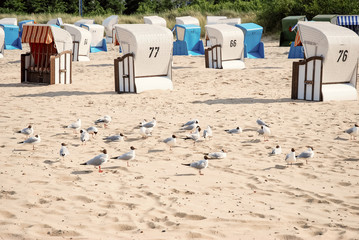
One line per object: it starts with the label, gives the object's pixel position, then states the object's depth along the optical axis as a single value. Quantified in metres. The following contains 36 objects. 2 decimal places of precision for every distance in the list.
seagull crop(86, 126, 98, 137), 18.83
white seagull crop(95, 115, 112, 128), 20.56
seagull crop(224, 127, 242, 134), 19.59
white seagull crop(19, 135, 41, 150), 16.67
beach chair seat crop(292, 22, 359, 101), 26.34
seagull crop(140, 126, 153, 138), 18.77
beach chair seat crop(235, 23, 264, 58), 50.37
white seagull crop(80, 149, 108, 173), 14.57
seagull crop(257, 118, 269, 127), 20.27
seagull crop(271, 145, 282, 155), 16.92
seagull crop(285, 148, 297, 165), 15.64
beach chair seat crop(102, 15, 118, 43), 80.66
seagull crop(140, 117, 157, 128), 19.59
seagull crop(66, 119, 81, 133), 19.39
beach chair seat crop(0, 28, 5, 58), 51.16
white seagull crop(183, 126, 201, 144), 17.98
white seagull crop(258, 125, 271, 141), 18.73
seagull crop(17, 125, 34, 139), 17.91
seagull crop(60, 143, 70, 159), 15.57
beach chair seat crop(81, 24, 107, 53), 62.59
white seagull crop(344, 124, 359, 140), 18.61
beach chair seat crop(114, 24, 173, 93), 28.95
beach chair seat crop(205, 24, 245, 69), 41.50
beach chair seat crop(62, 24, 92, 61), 49.66
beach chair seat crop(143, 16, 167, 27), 75.12
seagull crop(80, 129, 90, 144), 17.52
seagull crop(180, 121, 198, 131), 19.61
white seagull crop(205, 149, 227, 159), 16.20
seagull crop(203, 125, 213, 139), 18.64
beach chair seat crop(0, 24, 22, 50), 65.56
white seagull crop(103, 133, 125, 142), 18.27
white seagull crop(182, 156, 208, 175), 14.59
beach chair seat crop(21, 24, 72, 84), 33.22
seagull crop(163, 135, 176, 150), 17.23
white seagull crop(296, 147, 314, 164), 15.73
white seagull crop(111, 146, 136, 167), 15.32
